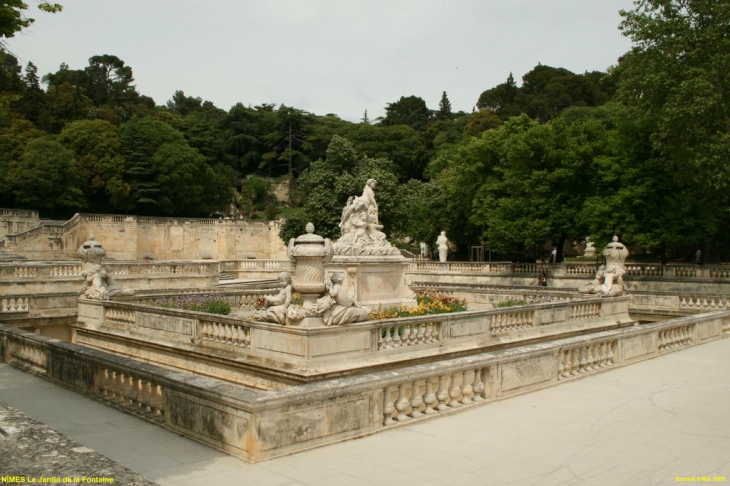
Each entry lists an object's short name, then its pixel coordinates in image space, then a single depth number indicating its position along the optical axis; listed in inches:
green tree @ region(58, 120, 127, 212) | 2358.5
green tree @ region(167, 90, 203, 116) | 4202.8
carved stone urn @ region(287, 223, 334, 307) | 416.5
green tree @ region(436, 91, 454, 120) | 3877.5
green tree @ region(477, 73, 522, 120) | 3238.7
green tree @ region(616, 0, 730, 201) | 866.1
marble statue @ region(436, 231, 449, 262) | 1423.5
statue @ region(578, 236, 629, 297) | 705.0
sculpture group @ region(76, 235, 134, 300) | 641.6
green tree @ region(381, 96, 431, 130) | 3868.1
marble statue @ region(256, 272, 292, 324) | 417.7
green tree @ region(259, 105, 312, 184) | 3321.9
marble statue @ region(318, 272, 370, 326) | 411.2
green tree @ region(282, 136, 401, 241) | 1697.8
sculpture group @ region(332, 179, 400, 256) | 661.3
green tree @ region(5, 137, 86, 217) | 2134.6
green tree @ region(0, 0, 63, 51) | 417.4
